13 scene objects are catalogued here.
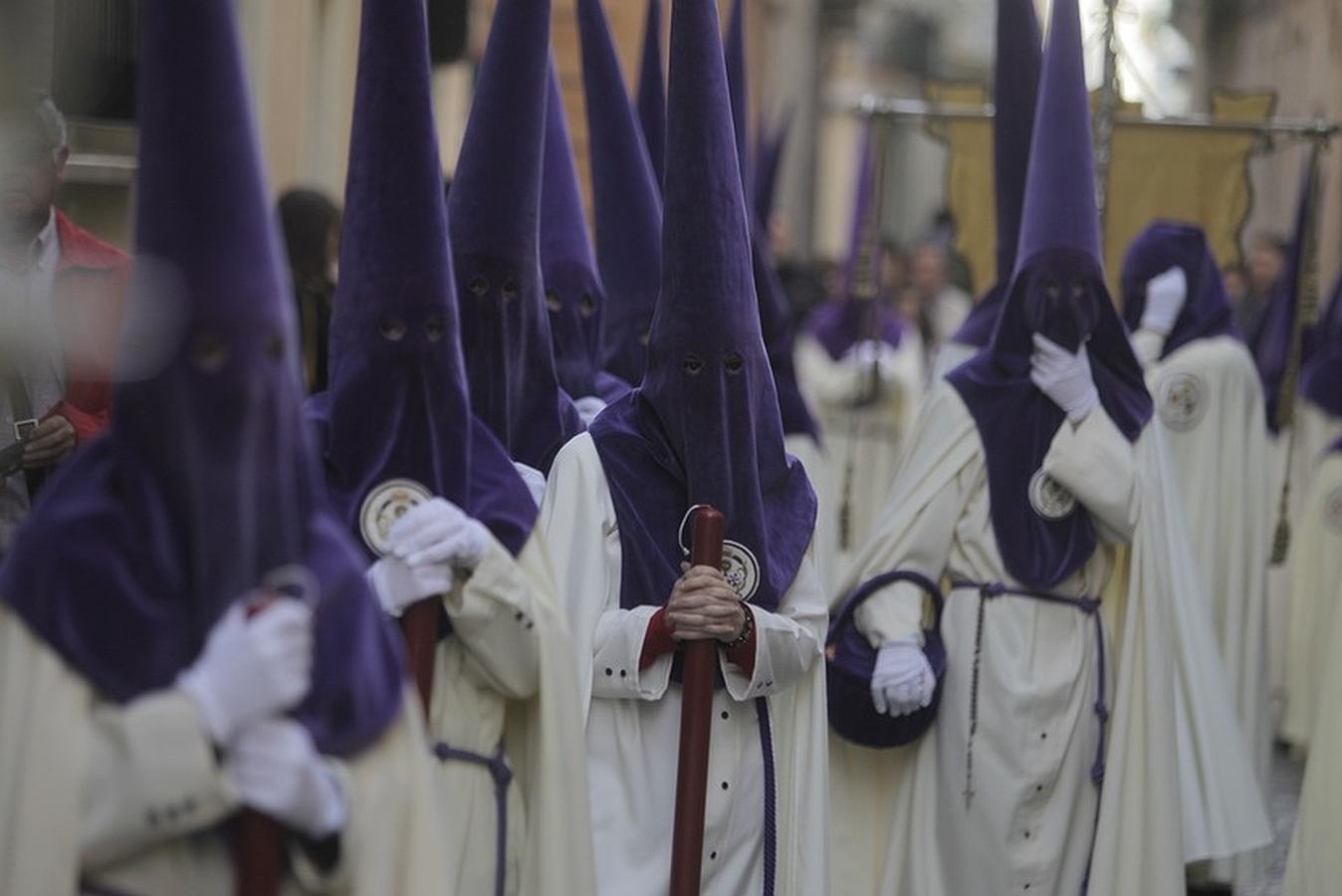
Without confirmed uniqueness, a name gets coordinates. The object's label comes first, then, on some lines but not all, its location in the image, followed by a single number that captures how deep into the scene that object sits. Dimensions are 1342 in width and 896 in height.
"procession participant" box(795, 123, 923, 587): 23.84
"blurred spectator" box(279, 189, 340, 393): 14.45
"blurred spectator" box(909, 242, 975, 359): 31.16
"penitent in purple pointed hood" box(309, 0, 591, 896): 8.89
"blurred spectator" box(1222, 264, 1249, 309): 28.81
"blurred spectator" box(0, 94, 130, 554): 10.74
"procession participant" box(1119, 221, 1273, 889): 19.22
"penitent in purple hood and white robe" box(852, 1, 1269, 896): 12.73
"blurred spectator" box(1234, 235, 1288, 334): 27.53
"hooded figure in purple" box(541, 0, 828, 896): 10.27
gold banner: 20.23
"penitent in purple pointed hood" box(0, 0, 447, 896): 6.85
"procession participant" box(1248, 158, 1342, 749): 19.03
